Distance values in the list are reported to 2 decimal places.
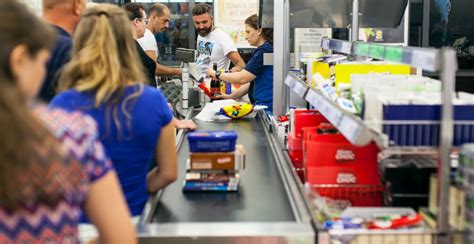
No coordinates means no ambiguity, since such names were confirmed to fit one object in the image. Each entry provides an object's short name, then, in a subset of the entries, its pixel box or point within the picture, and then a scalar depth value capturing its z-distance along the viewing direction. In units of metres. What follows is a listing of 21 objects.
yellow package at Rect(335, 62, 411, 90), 2.95
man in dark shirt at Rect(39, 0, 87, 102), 2.65
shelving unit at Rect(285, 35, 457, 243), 1.85
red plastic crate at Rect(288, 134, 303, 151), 3.11
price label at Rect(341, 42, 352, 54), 3.36
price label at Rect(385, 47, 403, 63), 2.18
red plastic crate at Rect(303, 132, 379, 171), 2.45
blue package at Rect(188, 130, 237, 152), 2.49
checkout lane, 2.16
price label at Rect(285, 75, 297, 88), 3.75
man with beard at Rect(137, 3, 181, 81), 5.84
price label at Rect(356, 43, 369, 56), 2.84
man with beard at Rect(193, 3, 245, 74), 6.45
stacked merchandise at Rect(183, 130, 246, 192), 2.49
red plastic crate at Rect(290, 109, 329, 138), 3.17
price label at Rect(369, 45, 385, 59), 2.49
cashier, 5.07
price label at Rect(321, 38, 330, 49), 4.18
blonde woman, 2.07
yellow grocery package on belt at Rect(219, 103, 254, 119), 4.47
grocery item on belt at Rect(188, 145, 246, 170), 2.50
